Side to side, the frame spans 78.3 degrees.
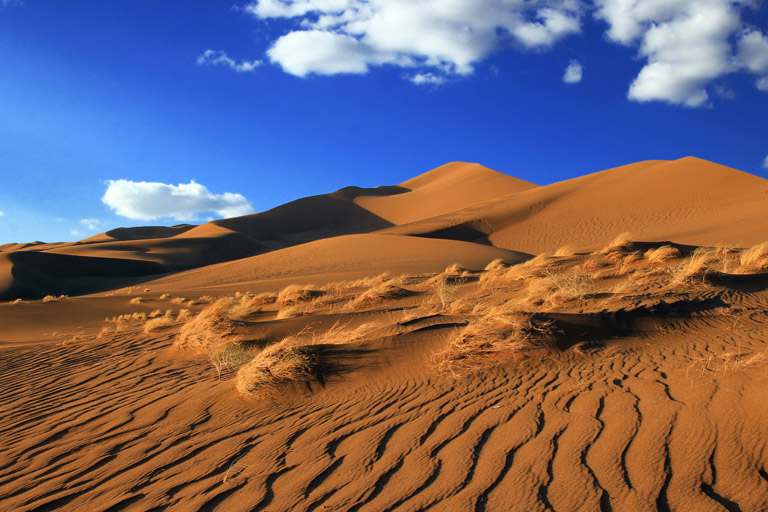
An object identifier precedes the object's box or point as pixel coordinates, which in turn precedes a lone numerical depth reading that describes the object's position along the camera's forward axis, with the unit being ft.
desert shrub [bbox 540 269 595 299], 28.53
